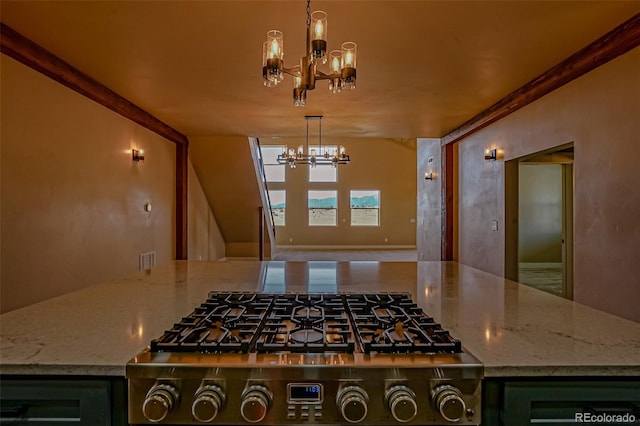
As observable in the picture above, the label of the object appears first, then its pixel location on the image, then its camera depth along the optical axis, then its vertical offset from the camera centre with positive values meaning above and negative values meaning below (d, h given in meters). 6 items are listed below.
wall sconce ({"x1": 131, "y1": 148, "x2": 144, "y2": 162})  4.56 +0.74
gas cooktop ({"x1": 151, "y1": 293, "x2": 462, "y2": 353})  1.00 -0.37
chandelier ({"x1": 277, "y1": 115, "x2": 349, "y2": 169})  6.79 +1.04
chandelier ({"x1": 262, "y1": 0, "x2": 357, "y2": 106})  1.88 +0.84
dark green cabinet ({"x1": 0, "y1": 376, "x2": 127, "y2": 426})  0.96 -0.50
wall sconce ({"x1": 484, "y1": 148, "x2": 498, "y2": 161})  4.74 +0.79
